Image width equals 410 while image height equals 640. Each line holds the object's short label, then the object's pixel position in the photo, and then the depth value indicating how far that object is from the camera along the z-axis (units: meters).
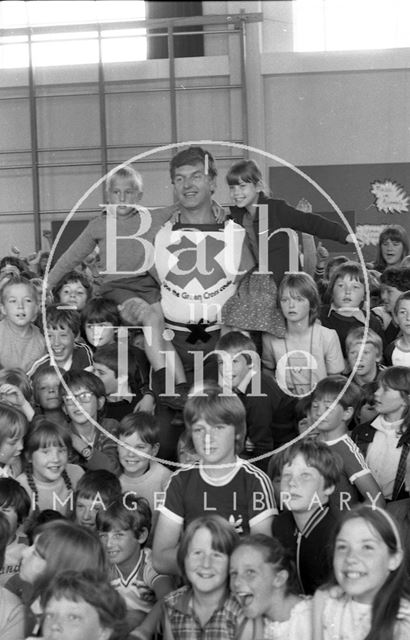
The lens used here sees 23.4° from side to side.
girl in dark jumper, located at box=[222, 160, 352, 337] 3.81
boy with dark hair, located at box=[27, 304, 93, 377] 3.94
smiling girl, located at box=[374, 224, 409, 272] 5.24
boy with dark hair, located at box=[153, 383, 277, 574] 2.85
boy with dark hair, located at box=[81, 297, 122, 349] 4.09
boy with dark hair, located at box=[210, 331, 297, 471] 3.44
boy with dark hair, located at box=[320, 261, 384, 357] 4.14
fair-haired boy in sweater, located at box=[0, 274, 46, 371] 4.02
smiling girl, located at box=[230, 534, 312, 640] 2.50
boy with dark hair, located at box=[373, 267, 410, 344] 4.38
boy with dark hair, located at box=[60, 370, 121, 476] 3.52
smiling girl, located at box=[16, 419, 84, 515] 3.22
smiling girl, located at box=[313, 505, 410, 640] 2.39
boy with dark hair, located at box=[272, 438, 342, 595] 2.81
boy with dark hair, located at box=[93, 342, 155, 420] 3.75
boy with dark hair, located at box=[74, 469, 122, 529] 3.06
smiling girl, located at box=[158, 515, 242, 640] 2.51
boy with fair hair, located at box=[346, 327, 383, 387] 3.83
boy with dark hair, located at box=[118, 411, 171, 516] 3.28
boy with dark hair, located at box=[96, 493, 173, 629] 2.87
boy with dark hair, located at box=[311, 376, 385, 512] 3.07
